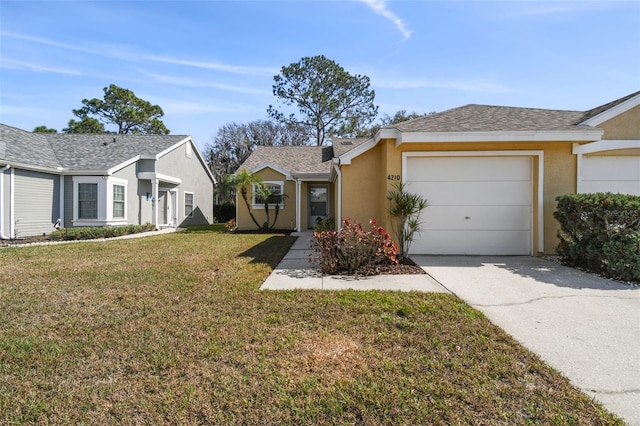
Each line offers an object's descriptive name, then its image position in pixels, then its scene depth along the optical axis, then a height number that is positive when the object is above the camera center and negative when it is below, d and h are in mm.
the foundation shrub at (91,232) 12547 -1122
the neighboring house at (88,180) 12703 +1192
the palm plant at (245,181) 15578 +1278
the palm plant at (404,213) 7770 -111
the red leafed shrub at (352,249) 6629 -876
